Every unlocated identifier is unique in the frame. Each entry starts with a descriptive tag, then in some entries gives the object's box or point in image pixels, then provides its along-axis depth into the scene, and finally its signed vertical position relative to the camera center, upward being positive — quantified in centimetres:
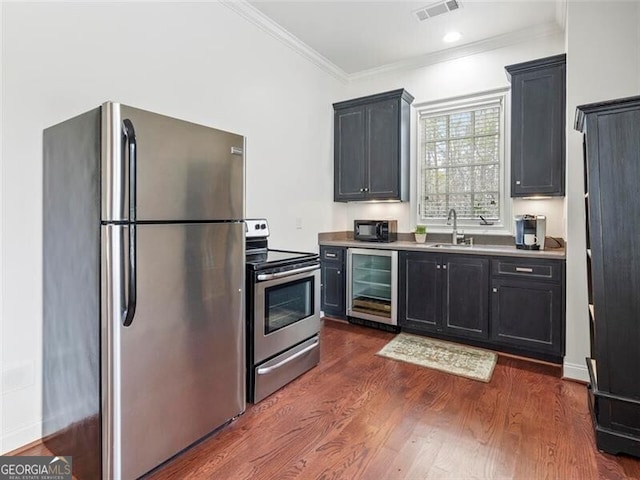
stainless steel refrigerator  150 -21
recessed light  357 +212
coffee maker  323 +9
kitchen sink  363 -4
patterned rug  283 -102
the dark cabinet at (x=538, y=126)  302 +102
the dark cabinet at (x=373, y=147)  403 +114
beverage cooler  375 -48
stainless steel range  228 -52
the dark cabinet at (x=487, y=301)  291 -55
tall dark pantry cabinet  179 -11
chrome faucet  385 +15
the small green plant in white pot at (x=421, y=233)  413 +10
